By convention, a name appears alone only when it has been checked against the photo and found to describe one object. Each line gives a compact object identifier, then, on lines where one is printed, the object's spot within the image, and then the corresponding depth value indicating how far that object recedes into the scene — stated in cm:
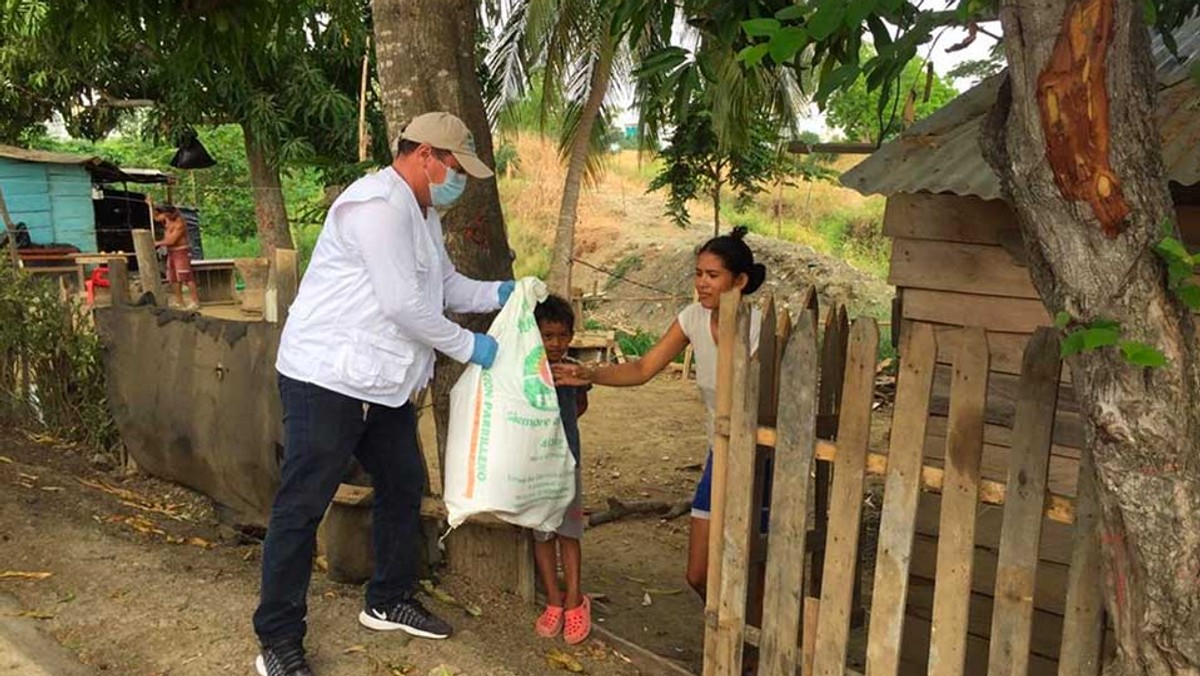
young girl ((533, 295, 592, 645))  358
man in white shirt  302
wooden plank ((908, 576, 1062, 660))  381
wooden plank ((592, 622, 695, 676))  362
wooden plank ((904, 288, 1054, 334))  398
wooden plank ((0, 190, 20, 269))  641
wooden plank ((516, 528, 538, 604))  388
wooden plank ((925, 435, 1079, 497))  388
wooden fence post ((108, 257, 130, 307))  543
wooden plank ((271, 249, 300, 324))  407
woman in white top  358
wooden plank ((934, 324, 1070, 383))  403
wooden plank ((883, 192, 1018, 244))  398
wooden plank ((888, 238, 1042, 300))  399
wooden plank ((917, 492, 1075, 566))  380
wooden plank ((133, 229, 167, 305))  541
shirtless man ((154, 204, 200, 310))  1487
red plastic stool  1028
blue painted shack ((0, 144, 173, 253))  1786
